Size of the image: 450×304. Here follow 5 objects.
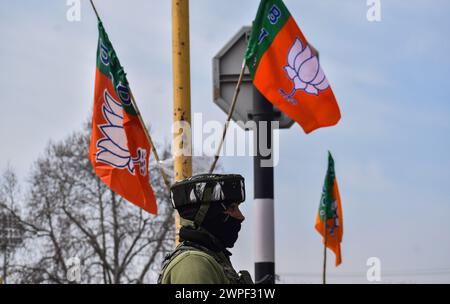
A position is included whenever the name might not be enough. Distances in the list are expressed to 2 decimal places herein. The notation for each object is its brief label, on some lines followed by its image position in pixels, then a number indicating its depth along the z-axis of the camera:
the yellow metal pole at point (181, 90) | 15.56
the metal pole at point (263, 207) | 16.09
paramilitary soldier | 8.78
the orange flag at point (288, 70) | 16.73
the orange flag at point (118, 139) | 17.17
